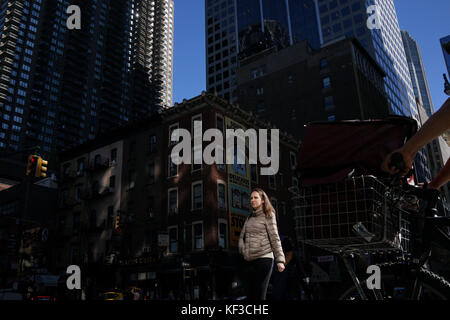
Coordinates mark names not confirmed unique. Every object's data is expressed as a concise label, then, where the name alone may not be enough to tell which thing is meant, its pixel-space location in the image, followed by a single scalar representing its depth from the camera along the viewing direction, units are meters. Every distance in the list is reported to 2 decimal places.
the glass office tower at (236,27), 86.16
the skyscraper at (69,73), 108.31
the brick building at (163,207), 28.64
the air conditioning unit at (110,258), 32.25
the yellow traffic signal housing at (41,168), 16.05
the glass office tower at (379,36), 79.44
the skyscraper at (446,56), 41.74
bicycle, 3.06
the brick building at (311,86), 50.88
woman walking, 5.69
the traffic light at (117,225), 24.36
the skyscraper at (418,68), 181.12
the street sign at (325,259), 38.52
